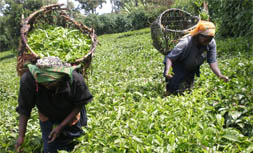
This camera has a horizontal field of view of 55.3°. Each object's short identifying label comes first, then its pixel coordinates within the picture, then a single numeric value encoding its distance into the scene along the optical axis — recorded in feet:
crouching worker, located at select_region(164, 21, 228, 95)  10.36
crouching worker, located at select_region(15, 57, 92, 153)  6.67
